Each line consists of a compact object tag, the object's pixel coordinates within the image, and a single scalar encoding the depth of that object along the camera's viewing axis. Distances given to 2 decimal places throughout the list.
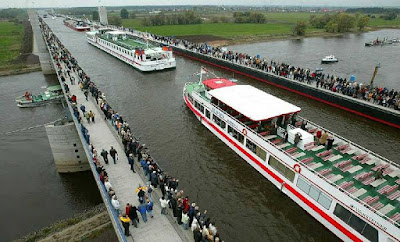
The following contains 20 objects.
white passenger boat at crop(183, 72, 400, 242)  14.45
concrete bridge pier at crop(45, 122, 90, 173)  23.66
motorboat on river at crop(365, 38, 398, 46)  81.06
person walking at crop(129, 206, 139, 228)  13.37
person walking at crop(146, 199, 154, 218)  14.16
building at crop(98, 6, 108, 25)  129.25
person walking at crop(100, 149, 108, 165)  18.52
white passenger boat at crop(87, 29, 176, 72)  47.59
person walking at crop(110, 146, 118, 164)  18.53
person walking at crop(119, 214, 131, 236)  12.98
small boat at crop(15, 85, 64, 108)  38.19
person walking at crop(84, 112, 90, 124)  24.67
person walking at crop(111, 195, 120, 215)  13.83
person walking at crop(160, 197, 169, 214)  14.35
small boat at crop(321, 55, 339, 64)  58.22
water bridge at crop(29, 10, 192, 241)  13.79
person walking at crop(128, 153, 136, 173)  17.75
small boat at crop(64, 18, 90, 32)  112.46
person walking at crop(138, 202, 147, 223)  13.80
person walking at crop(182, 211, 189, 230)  13.46
